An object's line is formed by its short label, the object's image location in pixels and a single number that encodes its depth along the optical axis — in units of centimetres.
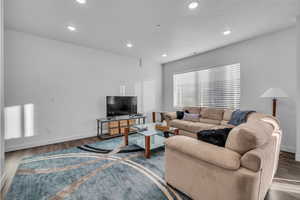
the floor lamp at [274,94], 278
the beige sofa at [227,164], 116
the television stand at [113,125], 410
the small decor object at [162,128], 315
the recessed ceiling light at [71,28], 293
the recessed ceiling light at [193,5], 219
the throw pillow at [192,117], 420
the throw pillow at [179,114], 452
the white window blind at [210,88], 395
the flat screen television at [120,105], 425
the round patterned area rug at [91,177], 170
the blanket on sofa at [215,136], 147
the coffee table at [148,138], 271
